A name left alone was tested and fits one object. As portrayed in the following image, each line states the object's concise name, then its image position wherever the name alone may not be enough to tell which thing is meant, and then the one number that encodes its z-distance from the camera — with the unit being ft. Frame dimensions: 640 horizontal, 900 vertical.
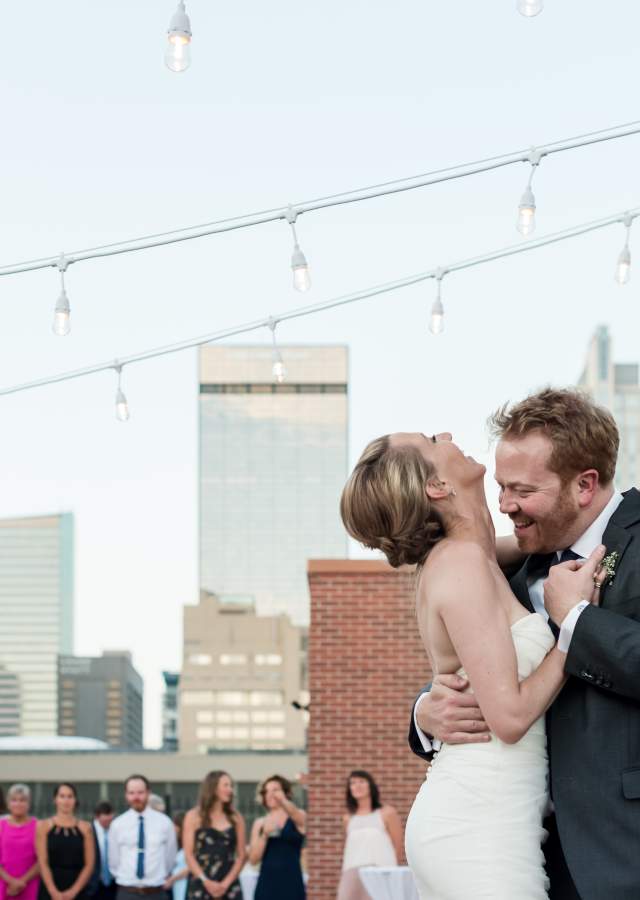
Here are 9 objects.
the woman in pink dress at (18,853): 37.88
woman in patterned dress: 36.73
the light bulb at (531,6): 15.80
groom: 9.80
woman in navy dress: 36.73
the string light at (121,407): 26.45
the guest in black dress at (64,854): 37.73
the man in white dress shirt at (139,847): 37.81
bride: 10.16
